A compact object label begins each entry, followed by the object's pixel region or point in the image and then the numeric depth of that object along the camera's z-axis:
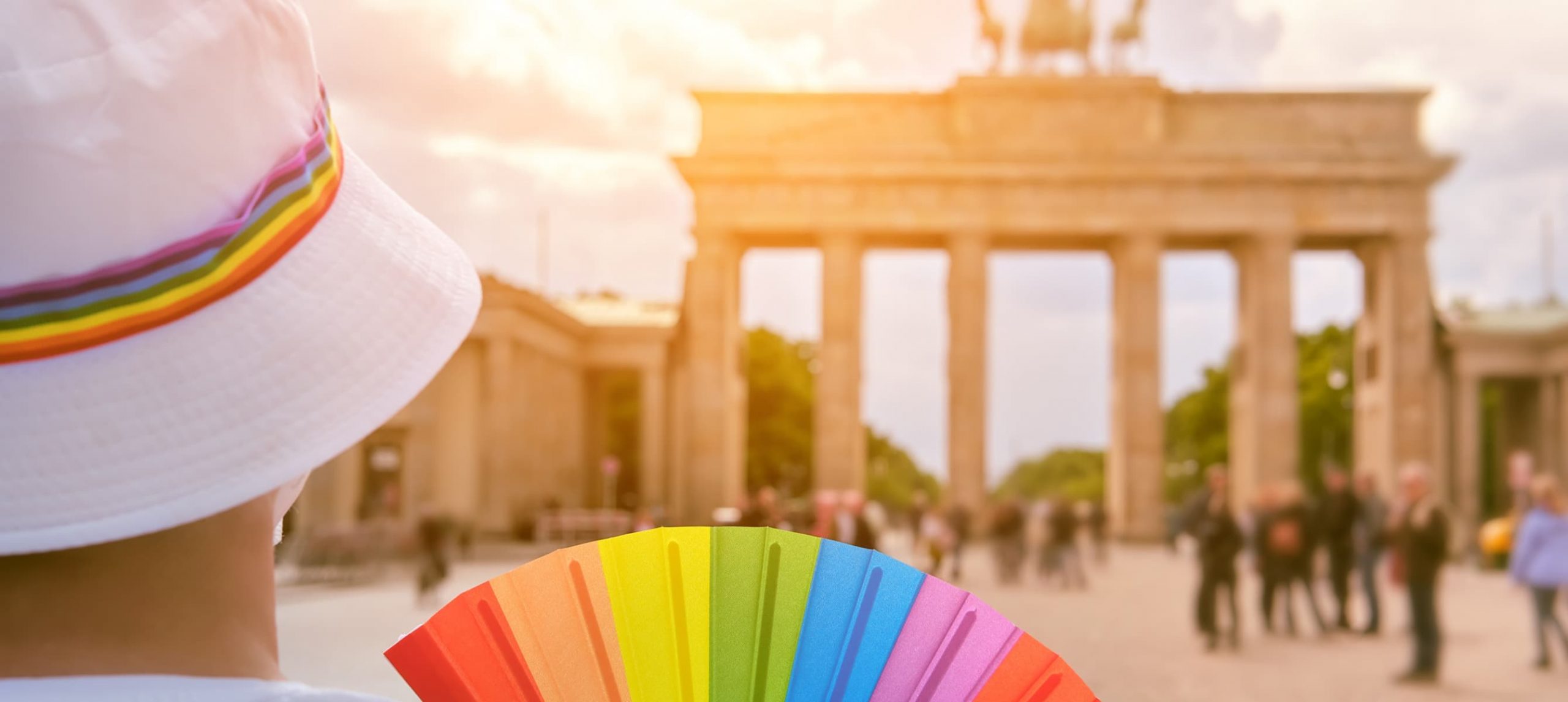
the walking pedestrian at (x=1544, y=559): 14.48
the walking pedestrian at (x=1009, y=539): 28.67
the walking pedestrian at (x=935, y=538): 27.19
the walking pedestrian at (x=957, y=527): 30.10
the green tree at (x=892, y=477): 111.81
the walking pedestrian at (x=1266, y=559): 17.81
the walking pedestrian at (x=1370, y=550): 18.25
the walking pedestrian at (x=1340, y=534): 18.39
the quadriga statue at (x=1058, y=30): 51.25
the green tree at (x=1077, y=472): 161.05
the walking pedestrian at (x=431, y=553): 21.58
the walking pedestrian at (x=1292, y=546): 17.59
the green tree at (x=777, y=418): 76.81
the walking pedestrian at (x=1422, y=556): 13.23
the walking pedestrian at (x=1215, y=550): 16.22
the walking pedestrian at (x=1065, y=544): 27.22
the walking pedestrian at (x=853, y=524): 19.39
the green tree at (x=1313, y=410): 77.19
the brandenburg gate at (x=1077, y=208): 48.38
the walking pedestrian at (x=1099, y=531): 36.09
